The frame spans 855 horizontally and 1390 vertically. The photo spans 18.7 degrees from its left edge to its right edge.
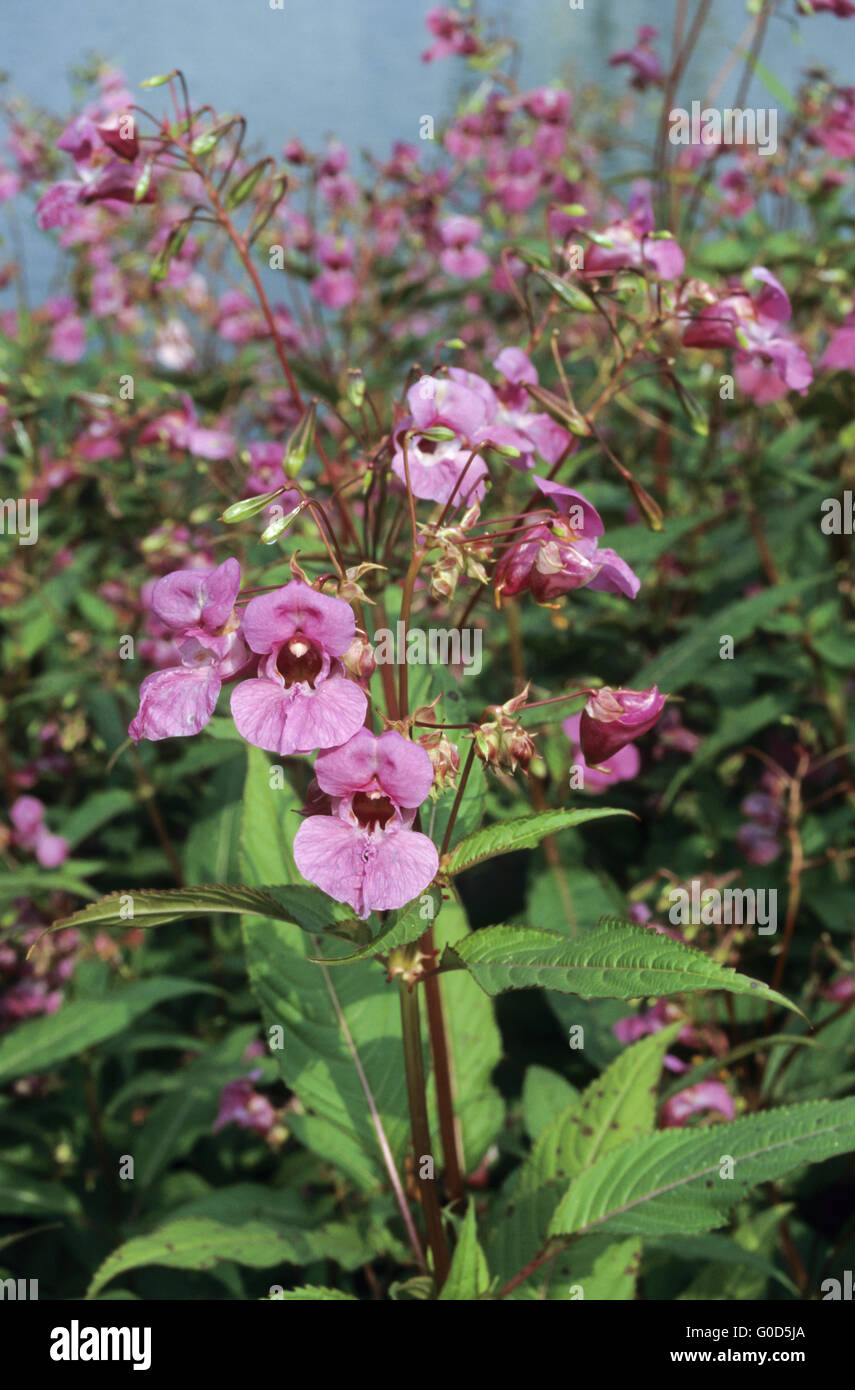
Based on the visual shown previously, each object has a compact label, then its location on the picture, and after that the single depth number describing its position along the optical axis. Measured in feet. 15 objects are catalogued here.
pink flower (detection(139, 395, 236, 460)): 2.92
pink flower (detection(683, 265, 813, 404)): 1.97
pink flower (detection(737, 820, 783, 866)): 2.83
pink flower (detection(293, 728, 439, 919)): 1.63
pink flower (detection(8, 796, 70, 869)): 2.95
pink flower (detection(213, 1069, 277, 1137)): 2.32
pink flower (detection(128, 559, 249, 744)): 1.65
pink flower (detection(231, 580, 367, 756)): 1.63
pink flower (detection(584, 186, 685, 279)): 2.06
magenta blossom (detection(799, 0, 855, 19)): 2.95
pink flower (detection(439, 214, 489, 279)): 6.31
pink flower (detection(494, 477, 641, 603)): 1.71
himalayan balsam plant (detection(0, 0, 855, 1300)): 1.68
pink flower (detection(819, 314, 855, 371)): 2.81
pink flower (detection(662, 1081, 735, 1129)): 2.15
